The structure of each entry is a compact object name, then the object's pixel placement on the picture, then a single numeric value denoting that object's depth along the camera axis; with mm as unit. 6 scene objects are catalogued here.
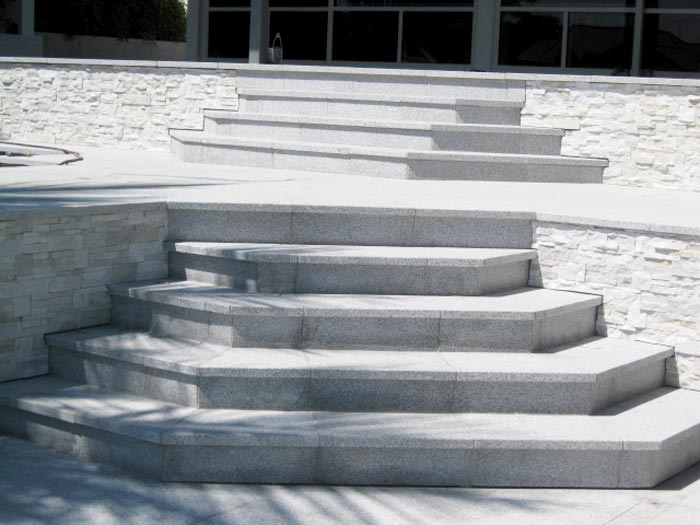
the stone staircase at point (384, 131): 8969
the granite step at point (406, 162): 8812
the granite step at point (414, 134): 9211
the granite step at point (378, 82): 9922
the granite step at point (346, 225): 6359
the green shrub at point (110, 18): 19562
